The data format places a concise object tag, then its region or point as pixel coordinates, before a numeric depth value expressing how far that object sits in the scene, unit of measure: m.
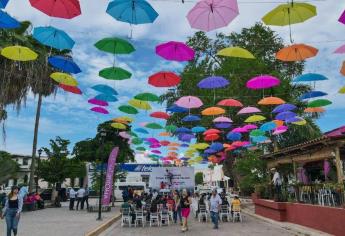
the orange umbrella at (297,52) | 12.43
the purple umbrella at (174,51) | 12.39
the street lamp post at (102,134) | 20.41
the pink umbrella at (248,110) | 19.39
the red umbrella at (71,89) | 14.75
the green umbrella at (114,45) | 11.81
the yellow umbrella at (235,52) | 12.41
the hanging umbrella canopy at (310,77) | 15.16
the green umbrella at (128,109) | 18.36
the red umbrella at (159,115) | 19.92
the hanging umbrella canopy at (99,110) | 17.95
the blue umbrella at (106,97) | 16.74
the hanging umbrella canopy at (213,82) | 16.20
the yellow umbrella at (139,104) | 18.05
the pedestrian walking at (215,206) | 17.09
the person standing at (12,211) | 11.47
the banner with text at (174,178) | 28.33
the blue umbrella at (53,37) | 11.54
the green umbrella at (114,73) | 13.78
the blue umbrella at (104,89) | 15.57
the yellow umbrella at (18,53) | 12.21
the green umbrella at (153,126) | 22.37
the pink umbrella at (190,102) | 17.88
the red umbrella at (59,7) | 9.50
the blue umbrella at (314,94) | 17.41
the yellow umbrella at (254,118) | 20.84
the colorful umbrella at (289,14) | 10.25
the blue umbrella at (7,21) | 10.45
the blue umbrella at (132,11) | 9.86
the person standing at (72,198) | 28.28
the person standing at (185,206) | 16.62
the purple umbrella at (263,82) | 15.74
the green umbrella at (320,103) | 17.61
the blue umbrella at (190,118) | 22.57
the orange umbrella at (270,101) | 17.35
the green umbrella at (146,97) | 17.08
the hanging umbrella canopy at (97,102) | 17.14
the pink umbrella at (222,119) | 21.30
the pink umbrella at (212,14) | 10.05
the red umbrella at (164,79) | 14.71
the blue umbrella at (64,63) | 13.03
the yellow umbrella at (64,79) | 13.51
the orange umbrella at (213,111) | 19.14
